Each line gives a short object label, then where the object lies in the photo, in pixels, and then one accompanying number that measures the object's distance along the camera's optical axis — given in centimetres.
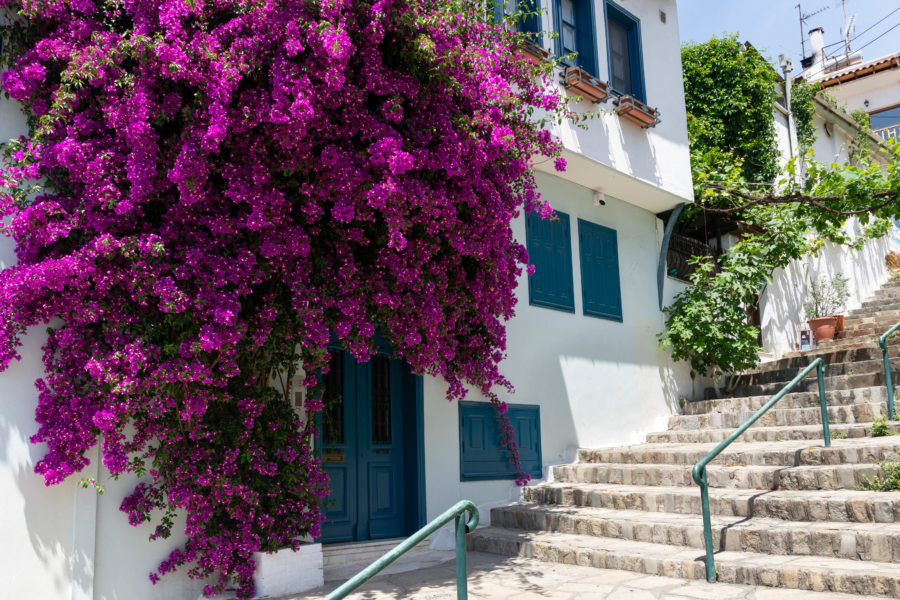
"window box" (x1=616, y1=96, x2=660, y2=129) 1012
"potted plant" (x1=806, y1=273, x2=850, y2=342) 1399
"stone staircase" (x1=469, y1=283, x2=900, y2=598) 552
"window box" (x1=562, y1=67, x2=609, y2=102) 940
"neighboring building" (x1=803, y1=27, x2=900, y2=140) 2169
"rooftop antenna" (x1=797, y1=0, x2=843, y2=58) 2539
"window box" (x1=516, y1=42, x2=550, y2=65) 887
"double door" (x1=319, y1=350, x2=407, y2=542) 774
